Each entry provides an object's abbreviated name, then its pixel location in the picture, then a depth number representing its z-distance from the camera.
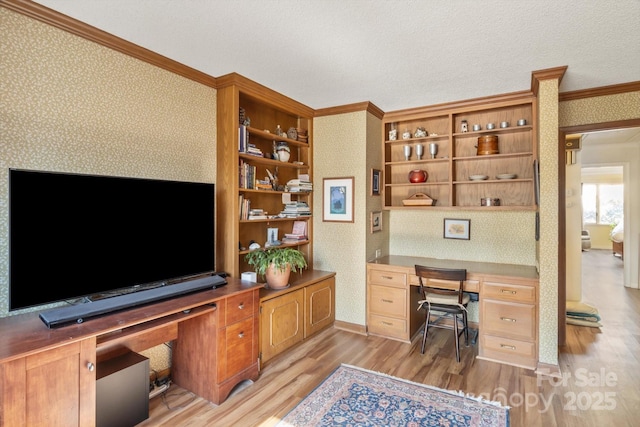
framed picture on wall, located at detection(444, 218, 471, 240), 3.92
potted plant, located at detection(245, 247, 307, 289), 3.07
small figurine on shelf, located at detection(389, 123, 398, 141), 4.09
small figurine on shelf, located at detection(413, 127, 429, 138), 3.92
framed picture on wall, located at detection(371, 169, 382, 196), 3.87
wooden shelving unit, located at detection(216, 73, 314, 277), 2.97
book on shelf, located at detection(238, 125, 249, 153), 3.02
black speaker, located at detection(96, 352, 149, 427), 1.98
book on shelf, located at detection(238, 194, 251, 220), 3.12
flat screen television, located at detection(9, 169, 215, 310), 1.73
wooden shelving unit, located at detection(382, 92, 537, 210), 3.53
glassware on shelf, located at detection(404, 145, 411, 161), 3.99
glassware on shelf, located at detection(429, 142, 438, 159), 3.88
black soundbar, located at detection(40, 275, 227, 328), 1.73
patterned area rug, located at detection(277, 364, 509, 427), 2.20
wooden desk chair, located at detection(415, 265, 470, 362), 3.08
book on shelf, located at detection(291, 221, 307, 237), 4.01
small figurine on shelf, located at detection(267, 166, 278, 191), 3.59
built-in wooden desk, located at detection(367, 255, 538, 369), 2.98
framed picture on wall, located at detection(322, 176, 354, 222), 3.82
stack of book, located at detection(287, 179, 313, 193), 3.81
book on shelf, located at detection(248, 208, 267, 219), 3.24
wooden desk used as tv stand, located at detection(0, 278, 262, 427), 1.49
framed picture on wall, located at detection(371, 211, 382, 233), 3.91
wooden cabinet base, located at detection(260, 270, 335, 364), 2.97
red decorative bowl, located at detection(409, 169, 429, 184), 3.98
